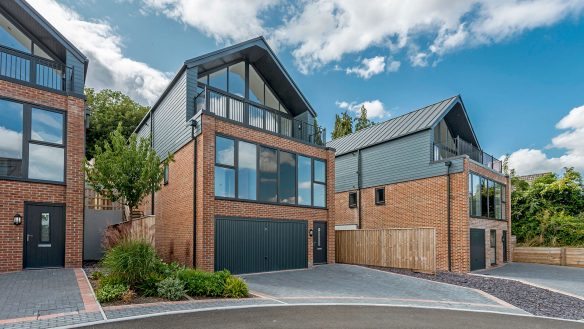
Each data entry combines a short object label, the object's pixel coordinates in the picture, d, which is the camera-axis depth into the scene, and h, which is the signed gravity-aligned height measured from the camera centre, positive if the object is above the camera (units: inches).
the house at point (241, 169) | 470.0 +29.9
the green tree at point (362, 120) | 1466.5 +276.0
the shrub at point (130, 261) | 314.8 -60.3
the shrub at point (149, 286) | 316.2 -81.8
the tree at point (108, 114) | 950.4 +198.8
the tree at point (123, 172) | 477.2 +23.2
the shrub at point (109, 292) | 285.2 -79.3
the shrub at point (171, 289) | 311.0 -82.6
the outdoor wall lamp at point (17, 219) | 402.3 -32.3
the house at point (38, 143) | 407.5 +53.2
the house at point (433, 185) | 616.7 +10.3
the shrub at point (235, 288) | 331.3 -87.6
